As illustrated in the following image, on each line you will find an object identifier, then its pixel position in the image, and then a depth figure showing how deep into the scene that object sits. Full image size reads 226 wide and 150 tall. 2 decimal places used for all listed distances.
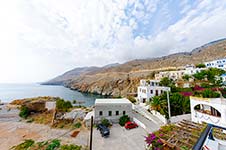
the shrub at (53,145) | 8.57
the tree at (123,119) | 12.43
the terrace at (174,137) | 6.24
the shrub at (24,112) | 16.74
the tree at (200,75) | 25.66
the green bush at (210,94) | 13.90
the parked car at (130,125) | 11.45
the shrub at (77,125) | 12.68
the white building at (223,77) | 23.31
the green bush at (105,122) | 12.15
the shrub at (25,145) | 8.95
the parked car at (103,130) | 9.99
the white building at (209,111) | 8.01
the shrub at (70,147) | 8.34
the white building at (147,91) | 18.92
